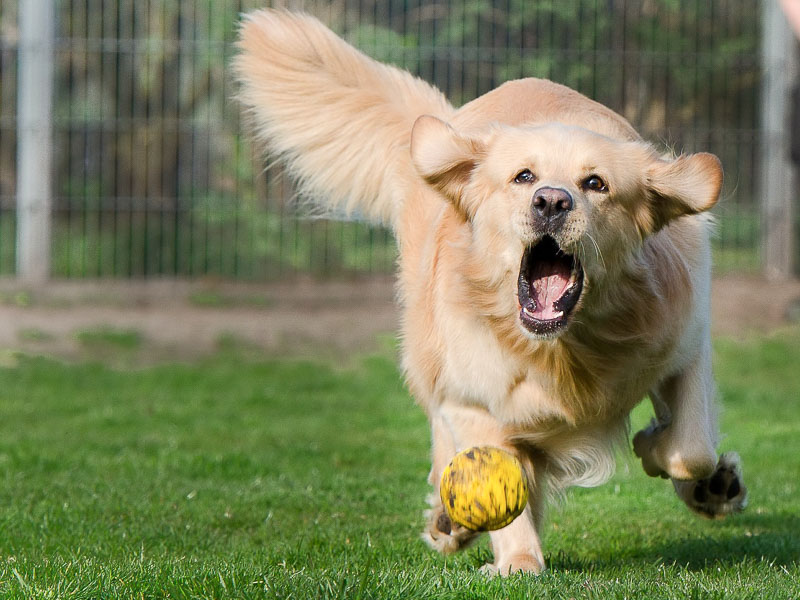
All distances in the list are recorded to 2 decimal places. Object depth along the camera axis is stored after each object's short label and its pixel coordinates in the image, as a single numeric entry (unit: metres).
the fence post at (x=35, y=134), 10.88
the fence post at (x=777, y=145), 11.02
